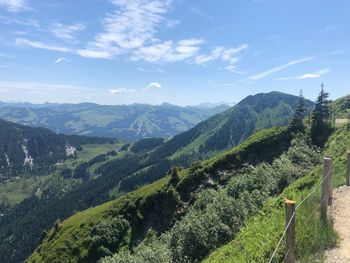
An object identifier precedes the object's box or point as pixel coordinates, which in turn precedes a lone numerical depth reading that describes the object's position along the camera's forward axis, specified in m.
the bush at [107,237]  108.12
